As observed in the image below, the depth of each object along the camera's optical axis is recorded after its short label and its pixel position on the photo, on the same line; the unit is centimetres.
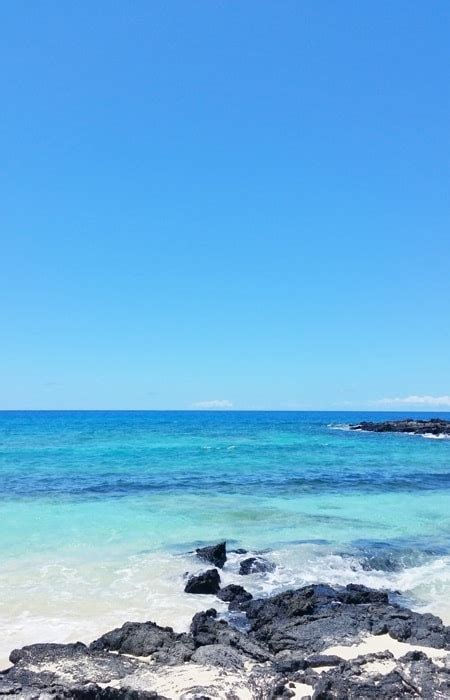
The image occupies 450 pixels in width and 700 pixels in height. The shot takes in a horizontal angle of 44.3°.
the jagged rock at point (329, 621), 942
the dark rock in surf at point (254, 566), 1397
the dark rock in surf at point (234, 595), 1174
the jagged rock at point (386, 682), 736
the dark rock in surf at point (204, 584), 1230
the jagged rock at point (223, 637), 885
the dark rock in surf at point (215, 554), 1430
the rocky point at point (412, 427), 7838
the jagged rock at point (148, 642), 866
